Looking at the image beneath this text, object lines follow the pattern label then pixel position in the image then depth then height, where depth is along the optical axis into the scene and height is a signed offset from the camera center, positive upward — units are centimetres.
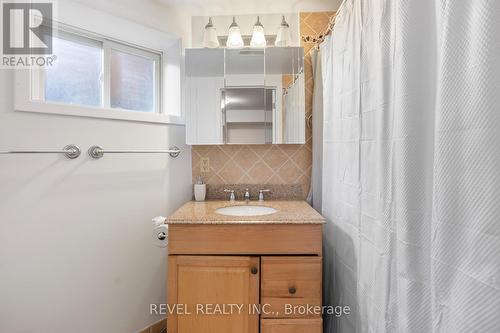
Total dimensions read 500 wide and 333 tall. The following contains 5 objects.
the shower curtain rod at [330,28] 140 +76
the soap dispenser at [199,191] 175 -23
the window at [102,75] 145 +53
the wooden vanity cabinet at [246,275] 124 -58
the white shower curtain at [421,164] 52 -1
